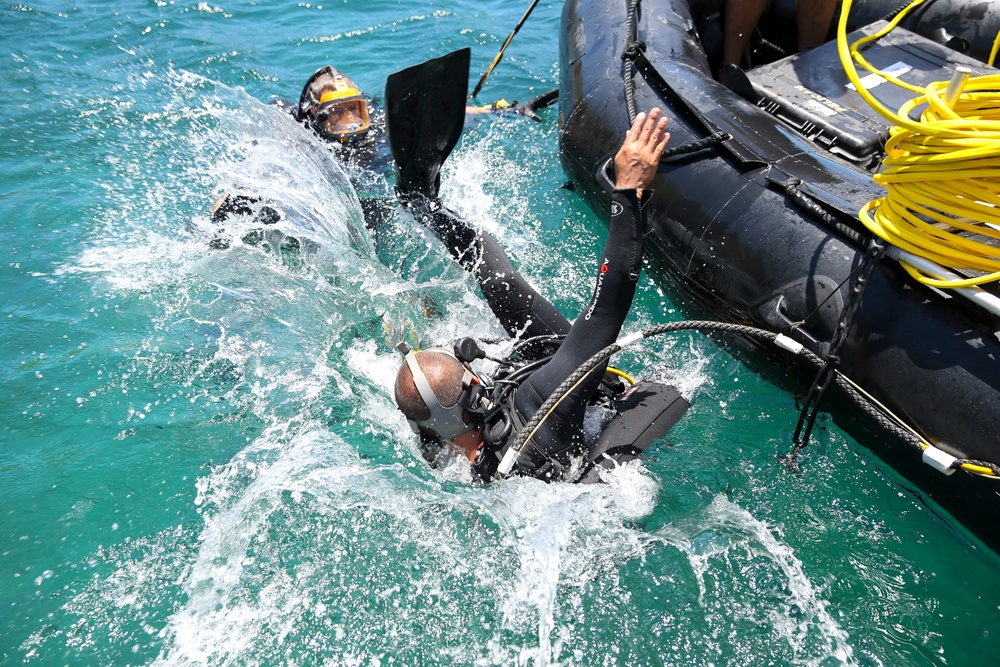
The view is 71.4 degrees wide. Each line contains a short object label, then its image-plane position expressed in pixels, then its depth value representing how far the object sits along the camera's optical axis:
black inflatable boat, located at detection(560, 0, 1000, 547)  2.46
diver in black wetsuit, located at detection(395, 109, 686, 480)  2.46
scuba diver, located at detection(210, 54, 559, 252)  4.68
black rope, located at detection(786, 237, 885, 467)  2.62
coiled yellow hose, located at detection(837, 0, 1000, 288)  2.19
